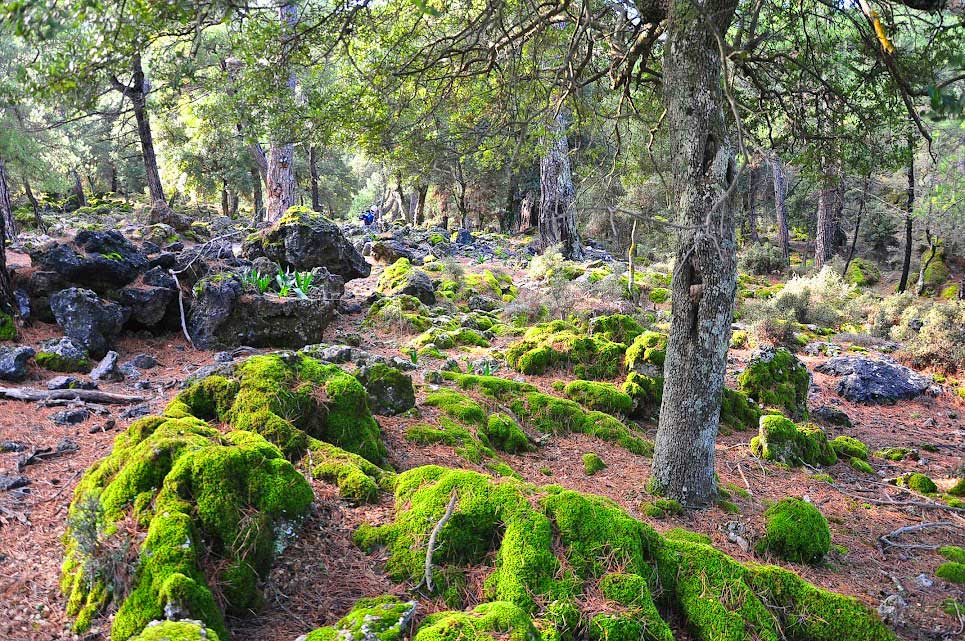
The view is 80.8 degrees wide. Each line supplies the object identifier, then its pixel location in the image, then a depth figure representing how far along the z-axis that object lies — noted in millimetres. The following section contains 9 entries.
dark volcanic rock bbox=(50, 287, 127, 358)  7148
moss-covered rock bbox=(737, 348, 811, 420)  8719
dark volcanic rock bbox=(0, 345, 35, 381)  5973
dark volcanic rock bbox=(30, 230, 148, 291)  7848
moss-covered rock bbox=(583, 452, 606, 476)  6066
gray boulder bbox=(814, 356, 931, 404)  9930
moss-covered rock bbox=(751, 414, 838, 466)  7156
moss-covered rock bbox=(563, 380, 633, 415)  7777
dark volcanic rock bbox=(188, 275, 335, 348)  8141
